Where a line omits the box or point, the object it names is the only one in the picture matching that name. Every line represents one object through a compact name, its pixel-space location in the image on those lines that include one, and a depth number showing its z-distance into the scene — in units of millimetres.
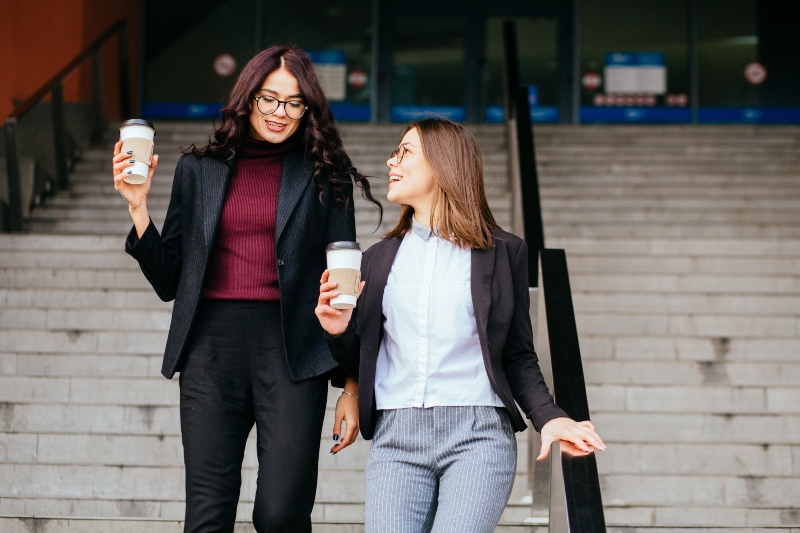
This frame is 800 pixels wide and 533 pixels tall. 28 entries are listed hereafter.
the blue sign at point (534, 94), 12407
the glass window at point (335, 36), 12531
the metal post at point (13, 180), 7316
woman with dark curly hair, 2365
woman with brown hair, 2182
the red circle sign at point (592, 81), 12477
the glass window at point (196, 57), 12500
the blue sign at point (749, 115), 12344
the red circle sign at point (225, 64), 12664
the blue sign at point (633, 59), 12500
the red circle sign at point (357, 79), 12547
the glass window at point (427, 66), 12477
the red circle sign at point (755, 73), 12367
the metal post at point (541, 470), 3666
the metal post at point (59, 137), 8281
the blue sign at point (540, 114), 12406
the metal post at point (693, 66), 12391
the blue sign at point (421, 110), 12398
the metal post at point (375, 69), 12500
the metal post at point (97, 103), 9461
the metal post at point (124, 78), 10750
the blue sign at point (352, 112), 12430
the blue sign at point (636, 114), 12406
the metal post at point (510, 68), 7910
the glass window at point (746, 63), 12352
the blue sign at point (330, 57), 12594
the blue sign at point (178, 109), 12430
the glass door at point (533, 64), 12438
